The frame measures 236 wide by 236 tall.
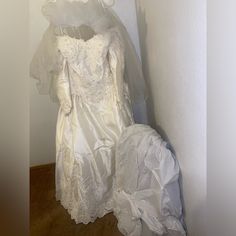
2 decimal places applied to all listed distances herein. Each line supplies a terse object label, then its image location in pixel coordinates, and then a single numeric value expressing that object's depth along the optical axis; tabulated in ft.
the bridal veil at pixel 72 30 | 4.05
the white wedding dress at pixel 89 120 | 4.31
